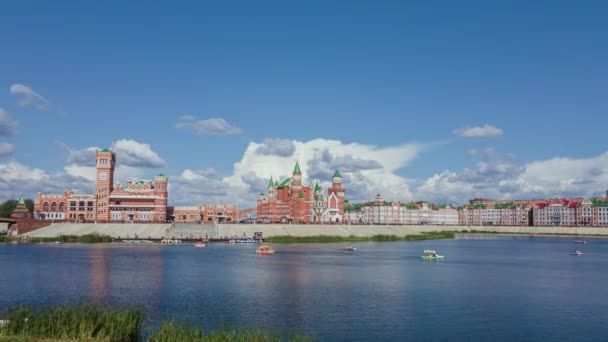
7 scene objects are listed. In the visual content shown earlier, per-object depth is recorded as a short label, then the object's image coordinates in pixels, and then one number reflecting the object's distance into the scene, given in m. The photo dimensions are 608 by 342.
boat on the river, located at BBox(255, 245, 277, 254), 96.20
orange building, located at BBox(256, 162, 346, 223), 185.00
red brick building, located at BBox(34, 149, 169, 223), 151.12
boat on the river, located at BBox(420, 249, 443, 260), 89.61
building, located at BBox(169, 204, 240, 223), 169.00
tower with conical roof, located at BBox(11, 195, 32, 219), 142.75
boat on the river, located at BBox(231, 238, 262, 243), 126.12
